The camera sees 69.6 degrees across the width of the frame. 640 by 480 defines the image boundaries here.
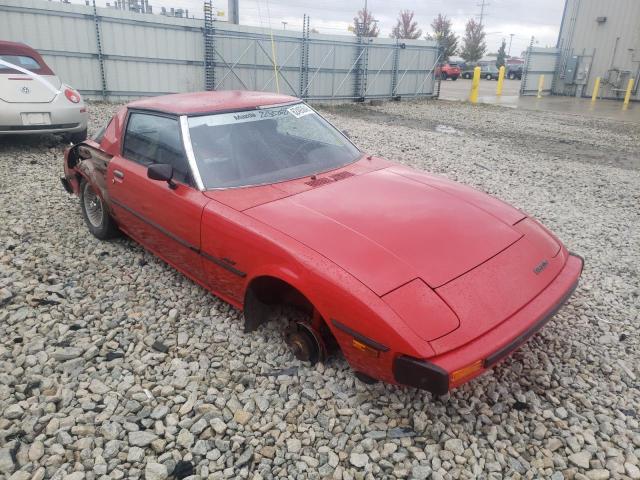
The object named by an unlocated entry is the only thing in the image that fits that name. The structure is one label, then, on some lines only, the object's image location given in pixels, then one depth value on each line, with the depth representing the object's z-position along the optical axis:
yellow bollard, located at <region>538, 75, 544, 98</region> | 21.06
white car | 6.61
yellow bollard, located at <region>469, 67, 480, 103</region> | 18.43
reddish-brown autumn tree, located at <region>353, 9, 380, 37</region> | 52.10
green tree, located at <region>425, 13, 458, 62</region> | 53.72
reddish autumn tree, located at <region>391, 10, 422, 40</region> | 57.47
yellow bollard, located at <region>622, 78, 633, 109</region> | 18.35
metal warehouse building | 19.14
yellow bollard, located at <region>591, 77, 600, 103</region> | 19.53
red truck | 36.38
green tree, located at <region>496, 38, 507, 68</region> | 59.09
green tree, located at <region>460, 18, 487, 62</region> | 54.91
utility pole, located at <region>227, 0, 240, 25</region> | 14.52
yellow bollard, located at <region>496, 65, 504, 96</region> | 21.34
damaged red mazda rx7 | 2.09
